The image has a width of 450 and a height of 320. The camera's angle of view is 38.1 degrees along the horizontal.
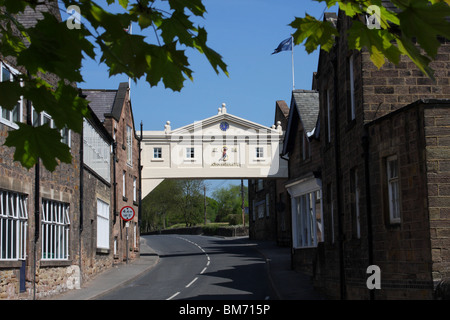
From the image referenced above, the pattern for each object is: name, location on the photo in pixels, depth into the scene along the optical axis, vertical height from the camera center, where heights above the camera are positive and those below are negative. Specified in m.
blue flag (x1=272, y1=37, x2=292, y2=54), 35.77 +9.81
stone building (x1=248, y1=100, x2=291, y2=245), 43.44 +1.07
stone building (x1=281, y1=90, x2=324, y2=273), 25.27 +1.78
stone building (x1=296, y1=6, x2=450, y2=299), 12.05 +0.96
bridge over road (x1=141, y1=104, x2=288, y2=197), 43.53 +4.75
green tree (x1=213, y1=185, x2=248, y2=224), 119.63 +4.88
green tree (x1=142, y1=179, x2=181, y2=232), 89.00 +3.09
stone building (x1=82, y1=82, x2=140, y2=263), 33.34 +3.81
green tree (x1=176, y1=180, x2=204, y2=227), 90.94 +3.58
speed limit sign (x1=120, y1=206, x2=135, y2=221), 30.97 +0.62
